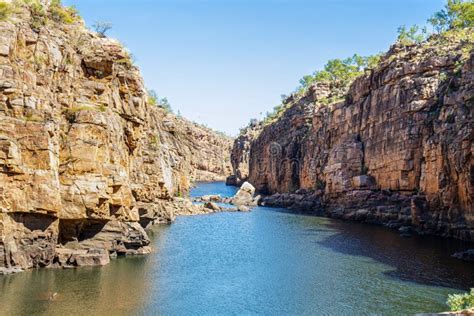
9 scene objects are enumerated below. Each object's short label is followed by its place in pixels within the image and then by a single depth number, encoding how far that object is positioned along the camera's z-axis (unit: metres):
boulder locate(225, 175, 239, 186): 169.25
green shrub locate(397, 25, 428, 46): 93.93
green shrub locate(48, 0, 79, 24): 47.00
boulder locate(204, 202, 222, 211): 90.88
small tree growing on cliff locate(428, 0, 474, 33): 86.44
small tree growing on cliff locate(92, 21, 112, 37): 54.19
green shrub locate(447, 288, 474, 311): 21.67
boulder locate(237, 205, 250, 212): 93.09
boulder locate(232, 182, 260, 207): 106.83
